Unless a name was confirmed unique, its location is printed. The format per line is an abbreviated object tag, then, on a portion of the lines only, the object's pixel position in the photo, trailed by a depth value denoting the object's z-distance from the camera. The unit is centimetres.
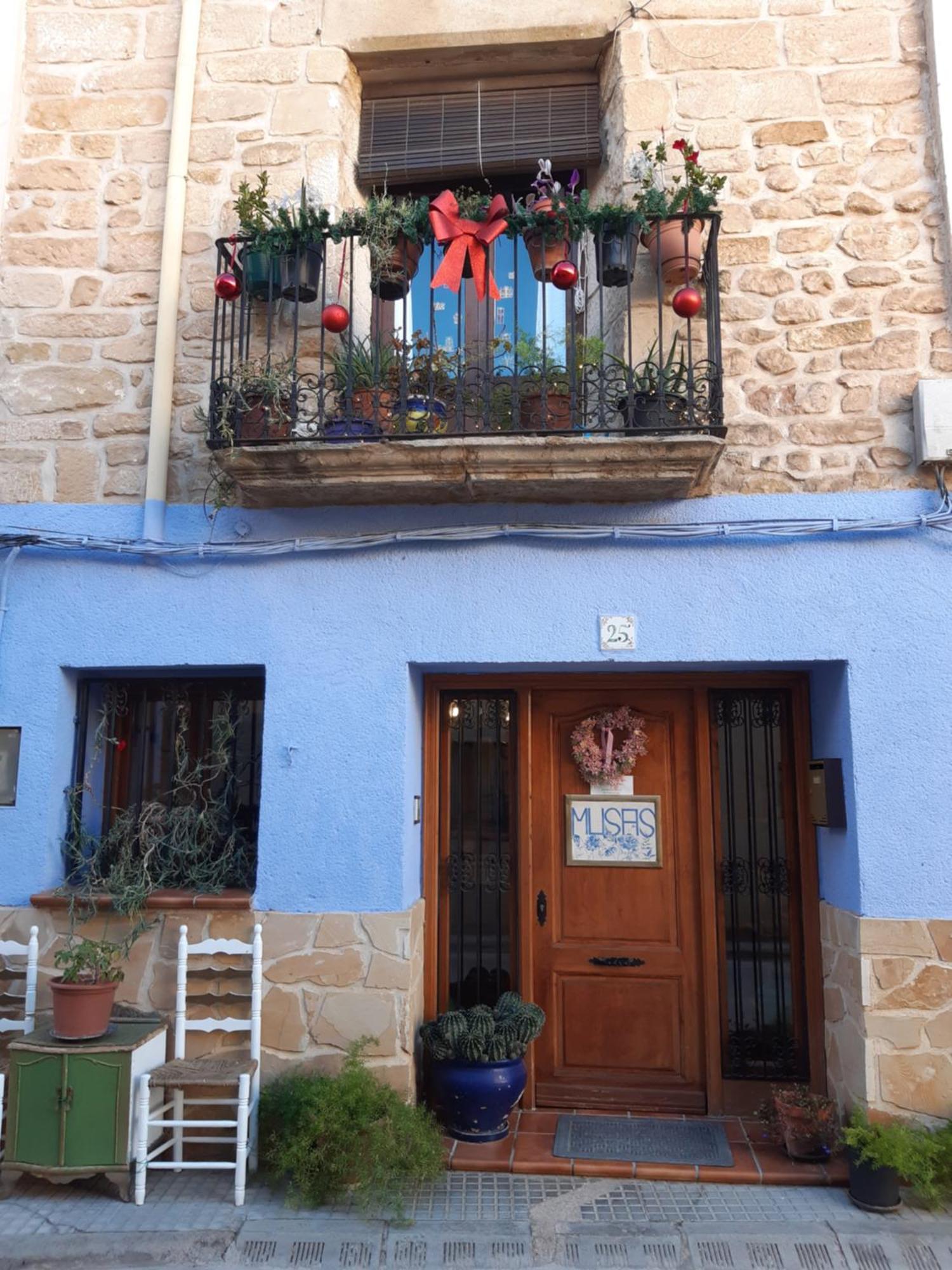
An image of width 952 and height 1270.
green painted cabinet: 392
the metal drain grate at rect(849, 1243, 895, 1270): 349
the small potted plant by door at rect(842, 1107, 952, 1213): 379
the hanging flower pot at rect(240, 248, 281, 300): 468
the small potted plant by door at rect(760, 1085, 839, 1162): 420
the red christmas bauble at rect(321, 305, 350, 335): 459
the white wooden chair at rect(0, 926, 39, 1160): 433
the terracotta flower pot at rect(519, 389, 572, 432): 459
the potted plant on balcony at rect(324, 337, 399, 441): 449
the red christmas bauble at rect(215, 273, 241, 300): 464
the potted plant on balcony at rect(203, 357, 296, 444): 452
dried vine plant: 454
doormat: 429
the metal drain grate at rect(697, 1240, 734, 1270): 352
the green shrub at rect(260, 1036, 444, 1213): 387
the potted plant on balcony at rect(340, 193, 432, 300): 458
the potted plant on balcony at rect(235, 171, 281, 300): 466
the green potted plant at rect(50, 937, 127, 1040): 403
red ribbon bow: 457
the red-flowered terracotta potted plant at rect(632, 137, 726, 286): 452
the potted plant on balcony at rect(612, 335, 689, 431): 442
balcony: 432
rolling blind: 537
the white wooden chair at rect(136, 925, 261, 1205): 393
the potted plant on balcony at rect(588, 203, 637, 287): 448
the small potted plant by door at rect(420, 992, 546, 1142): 441
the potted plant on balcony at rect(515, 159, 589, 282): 452
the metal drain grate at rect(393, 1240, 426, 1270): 355
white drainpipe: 475
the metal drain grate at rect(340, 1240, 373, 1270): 353
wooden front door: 487
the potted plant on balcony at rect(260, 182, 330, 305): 460
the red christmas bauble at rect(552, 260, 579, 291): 442
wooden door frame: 477
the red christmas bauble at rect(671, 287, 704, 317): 441
